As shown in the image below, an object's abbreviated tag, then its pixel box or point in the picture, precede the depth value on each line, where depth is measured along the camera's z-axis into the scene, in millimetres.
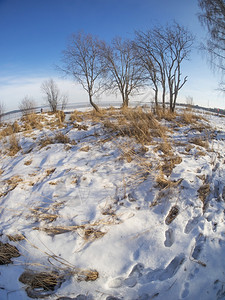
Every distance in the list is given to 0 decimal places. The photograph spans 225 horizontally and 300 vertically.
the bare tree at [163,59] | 9399
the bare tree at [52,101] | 13250
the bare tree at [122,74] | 13617
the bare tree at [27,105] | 10898
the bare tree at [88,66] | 13115
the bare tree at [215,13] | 5329
